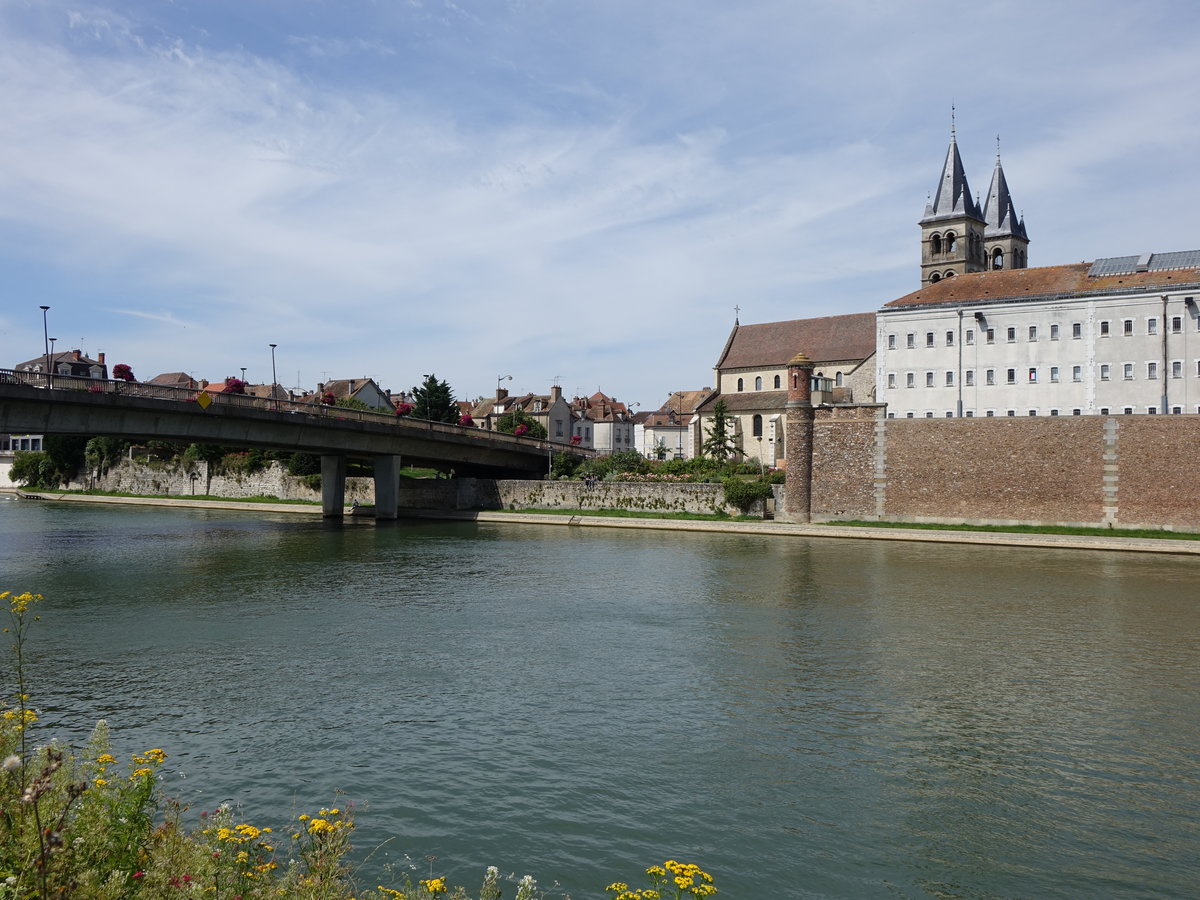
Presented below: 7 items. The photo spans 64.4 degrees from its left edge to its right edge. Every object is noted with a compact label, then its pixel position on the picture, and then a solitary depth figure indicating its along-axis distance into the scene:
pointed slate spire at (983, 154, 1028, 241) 91.31
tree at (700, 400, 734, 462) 78.56
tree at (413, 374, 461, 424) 93.06
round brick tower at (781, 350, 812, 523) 56.09
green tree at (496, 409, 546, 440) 108.19
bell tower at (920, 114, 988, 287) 88.38
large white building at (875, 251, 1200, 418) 58.78
